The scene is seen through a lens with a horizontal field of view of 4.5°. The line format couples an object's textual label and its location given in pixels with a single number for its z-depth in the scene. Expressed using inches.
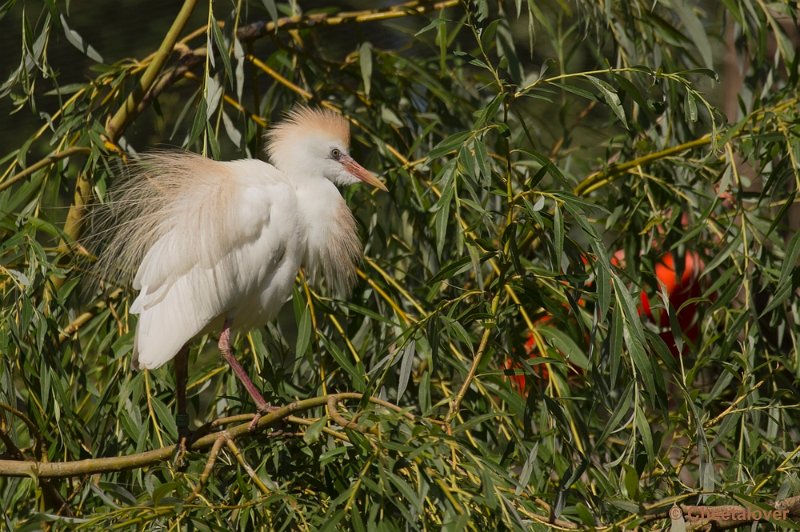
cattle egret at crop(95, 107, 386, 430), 413.6
